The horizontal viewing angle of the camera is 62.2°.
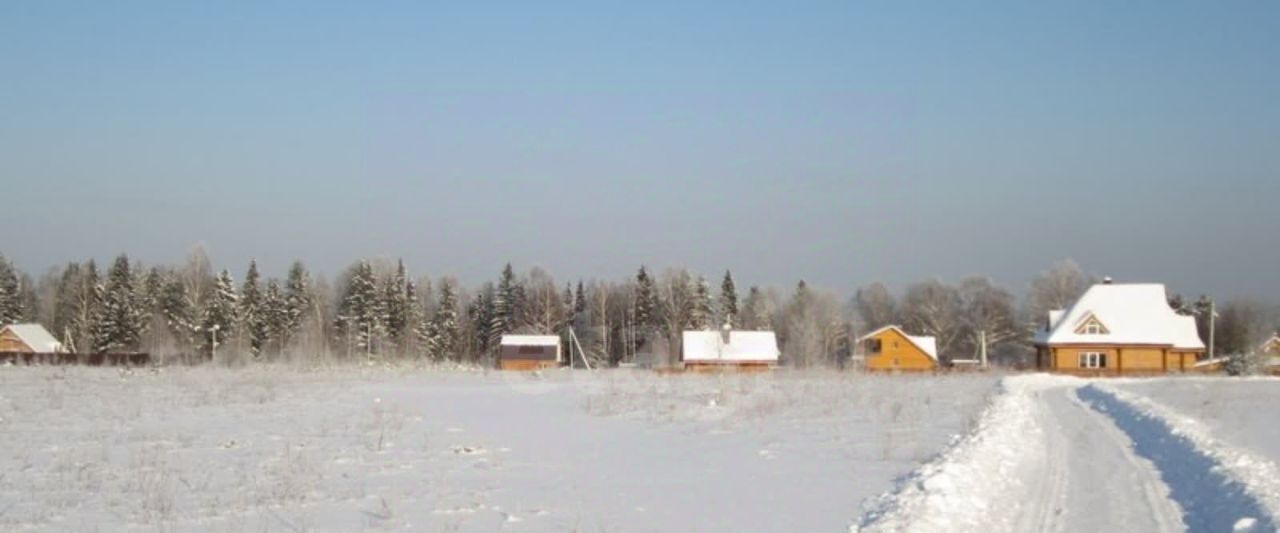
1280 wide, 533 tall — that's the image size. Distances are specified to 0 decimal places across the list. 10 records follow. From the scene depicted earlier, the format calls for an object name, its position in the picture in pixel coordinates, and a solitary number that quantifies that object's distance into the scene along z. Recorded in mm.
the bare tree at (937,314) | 104688
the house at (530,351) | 80875
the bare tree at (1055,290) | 107938
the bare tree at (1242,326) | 94062
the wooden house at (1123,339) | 71062
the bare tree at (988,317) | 103125
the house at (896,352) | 78562
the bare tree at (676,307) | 95188
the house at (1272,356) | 62862
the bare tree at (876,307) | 121762
